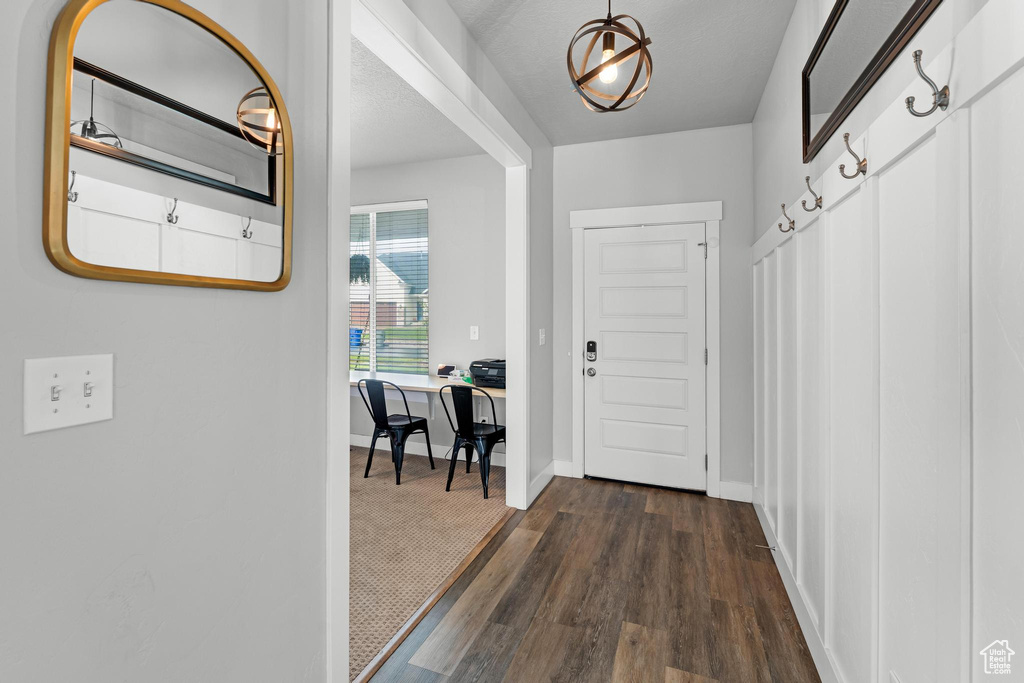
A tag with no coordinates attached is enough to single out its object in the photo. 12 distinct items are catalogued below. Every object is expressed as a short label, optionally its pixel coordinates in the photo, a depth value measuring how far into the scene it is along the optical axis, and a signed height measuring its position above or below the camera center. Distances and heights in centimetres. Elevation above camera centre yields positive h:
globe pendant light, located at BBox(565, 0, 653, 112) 142 +87
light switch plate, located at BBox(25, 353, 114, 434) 77 -9
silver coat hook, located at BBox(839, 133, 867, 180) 122 +47
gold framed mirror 81 +38
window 433 +51
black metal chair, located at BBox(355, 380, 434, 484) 349 -62
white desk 373 -34
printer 364 -22
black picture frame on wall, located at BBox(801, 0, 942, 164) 98 +71
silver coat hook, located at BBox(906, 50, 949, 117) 84 +45
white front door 335 -7
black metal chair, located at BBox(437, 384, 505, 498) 329 -64
